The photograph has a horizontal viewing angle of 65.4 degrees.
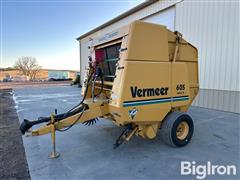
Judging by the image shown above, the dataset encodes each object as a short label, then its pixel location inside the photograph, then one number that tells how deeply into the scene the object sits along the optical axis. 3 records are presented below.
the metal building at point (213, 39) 6.47
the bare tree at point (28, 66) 48.78
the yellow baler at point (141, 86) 2.95
